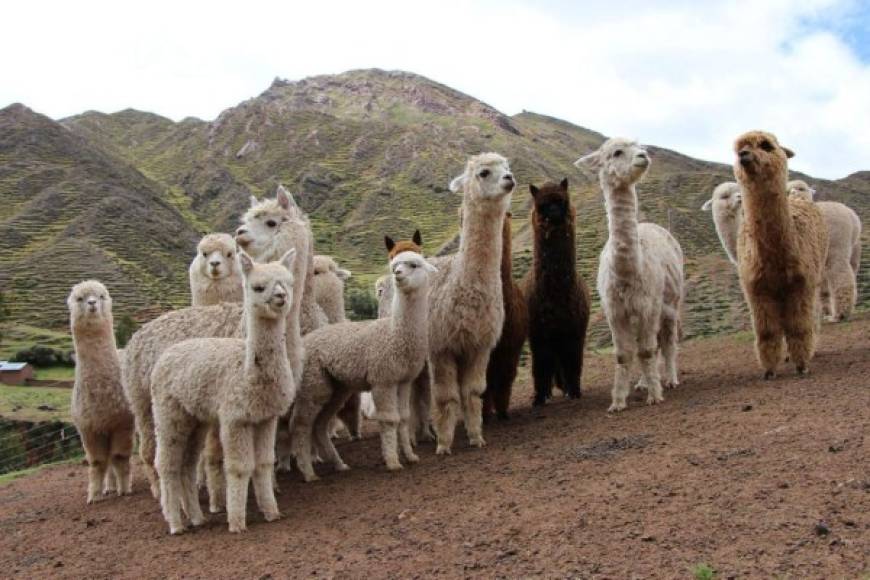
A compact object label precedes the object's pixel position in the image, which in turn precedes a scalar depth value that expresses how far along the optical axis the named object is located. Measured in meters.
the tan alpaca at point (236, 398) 6.36
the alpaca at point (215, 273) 8.96
